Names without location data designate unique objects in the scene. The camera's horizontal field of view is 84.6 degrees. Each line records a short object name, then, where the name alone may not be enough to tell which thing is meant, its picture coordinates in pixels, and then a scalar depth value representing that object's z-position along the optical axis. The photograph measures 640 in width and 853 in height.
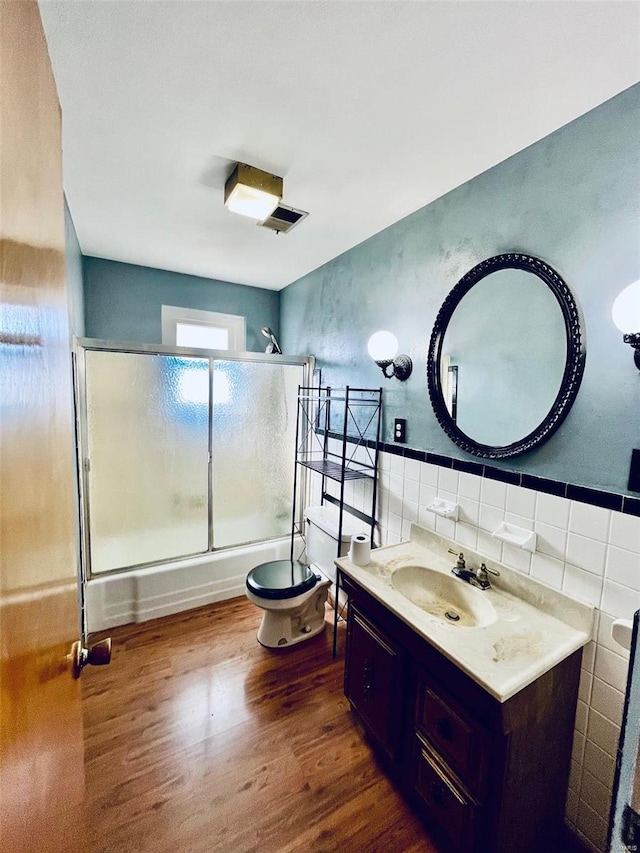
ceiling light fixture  1.42
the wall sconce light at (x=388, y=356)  1.79
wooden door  0.39
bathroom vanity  0.94
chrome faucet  1.35
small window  2.78
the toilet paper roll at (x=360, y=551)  1.46
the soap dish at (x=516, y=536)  1.23
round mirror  1.17
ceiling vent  1.74
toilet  1.90
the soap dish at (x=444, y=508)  1.51
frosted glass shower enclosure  2.17
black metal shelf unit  2.02
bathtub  2.13
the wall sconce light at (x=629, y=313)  0.93
